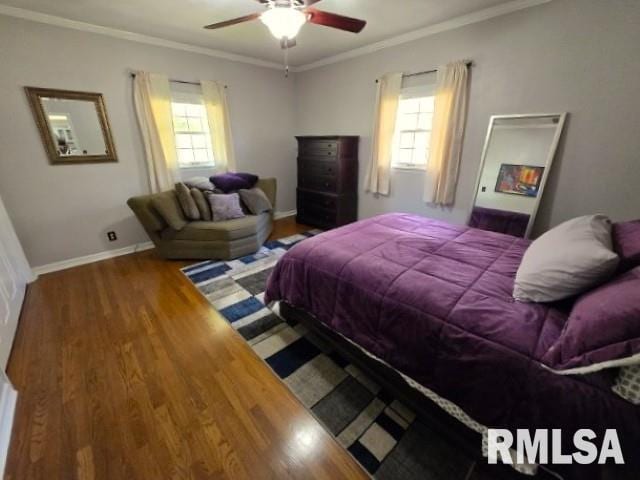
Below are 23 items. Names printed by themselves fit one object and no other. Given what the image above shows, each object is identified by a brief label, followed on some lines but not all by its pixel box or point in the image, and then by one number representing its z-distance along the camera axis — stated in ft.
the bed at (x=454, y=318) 2.92
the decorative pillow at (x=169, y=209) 9.64
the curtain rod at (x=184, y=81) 10.96
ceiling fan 5.44
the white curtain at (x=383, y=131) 10.91
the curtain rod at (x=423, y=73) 9.02
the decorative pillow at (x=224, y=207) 10.71
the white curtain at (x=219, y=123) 11.91
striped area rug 3.86
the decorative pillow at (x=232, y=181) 11.50
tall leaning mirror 8.08
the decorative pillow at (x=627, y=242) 3.63
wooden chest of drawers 12.42
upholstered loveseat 10.03
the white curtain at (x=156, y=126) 10.25
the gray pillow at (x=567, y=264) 3.48
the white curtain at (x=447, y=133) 9.27
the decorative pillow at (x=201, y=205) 10.57
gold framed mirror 8.73
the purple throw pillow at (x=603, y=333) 2.61
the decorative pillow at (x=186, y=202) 10.24
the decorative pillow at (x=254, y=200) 11.51
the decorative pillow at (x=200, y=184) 11.08
